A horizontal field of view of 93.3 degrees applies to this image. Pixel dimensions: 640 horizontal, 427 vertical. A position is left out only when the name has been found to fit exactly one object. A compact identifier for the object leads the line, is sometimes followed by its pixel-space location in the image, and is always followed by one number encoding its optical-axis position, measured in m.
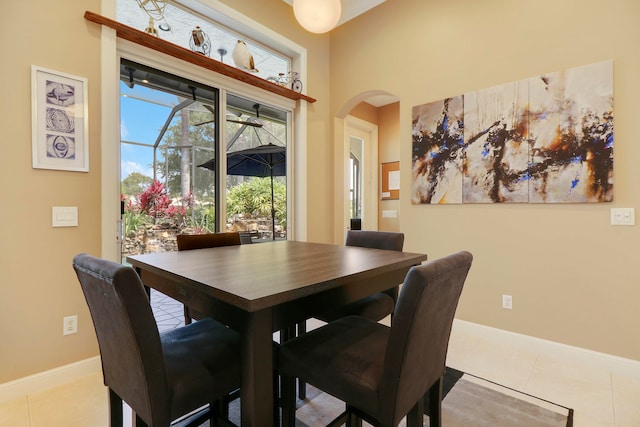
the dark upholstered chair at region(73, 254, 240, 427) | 0.84
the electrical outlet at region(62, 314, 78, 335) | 2.01
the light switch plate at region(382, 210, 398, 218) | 4.87
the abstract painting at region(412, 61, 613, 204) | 2.17
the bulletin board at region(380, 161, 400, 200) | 4.81
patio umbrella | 3.11
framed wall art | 1.88
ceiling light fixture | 1.95
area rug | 1.62
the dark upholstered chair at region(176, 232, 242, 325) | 1.88
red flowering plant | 2.50
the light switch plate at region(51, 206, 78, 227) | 1.95
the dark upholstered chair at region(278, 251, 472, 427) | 0.88
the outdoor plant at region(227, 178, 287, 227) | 3.15
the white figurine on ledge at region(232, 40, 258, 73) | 3.06
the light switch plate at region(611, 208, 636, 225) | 2.07
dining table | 0.91
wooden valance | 2.12
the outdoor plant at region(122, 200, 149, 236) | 2.35
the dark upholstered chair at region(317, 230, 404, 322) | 1.73
